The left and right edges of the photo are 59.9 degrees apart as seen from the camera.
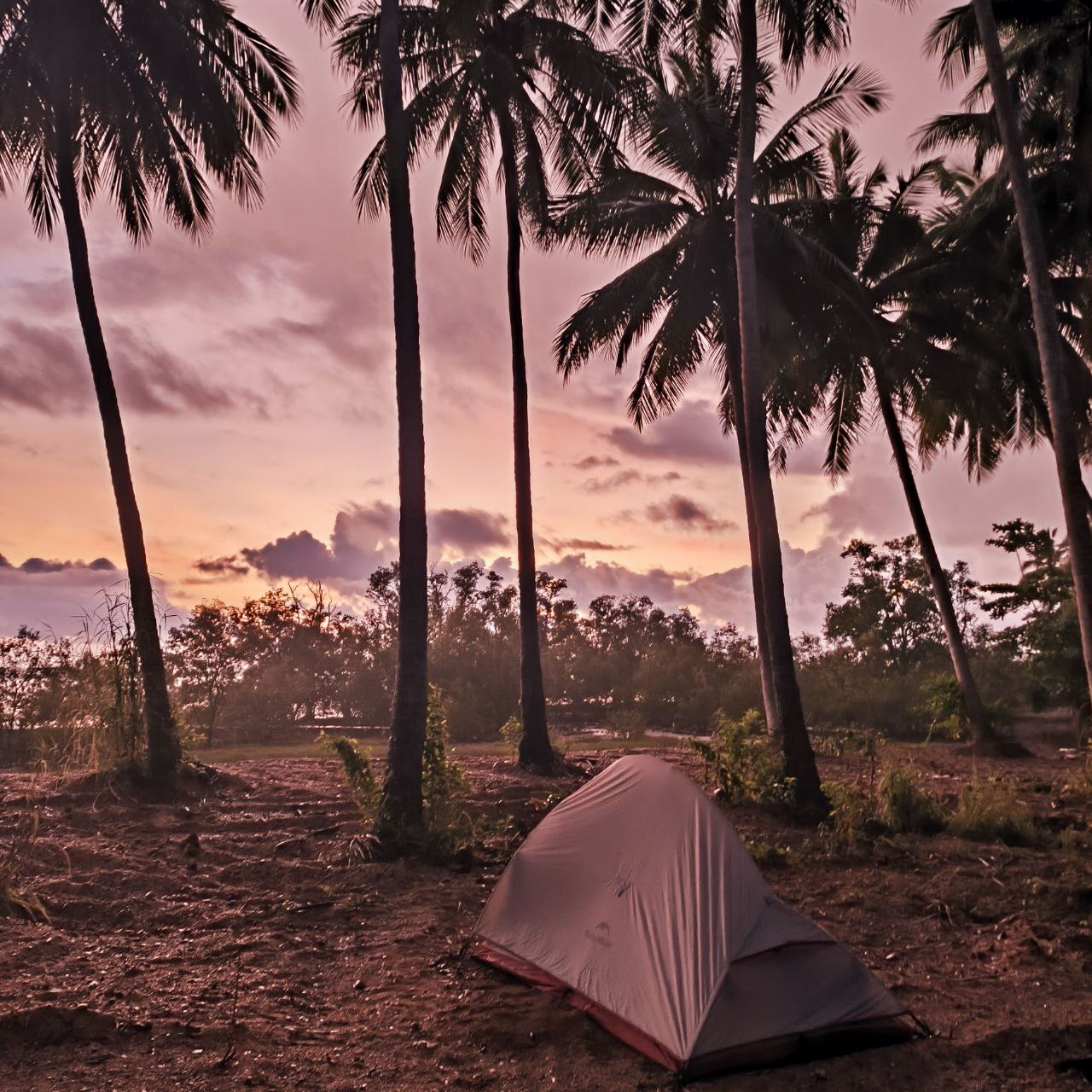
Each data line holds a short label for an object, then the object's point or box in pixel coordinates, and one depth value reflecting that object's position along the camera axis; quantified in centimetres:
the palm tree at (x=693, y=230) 1584
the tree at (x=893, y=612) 2864
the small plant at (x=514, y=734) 1508
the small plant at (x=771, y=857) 917
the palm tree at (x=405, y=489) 971
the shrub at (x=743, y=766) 1142
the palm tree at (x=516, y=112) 1450
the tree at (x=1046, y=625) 1888
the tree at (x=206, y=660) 2727
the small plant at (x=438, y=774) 1008
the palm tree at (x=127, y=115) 1200
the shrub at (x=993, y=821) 1014
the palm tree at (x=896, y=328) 1819
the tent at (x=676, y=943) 522
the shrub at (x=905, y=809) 1056
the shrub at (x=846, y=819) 970
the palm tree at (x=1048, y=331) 1079
